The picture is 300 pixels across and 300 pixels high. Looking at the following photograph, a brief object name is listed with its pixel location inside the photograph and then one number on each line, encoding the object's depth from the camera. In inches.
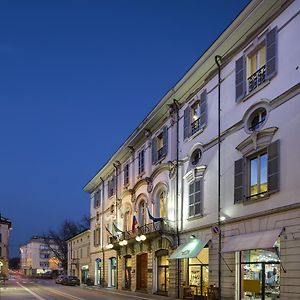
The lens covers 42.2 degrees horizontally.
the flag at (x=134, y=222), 1072.4
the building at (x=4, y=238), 2817.5
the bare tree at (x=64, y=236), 3102.0
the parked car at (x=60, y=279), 1819.0
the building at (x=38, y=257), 3963.9
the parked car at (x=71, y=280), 1675.4
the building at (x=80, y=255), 1801.2
